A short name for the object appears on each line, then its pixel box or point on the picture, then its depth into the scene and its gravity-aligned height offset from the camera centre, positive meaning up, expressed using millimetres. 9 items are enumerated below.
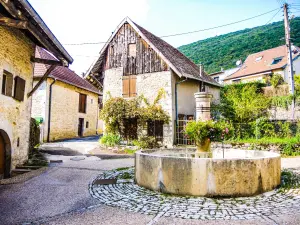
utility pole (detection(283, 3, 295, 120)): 15828 +6268
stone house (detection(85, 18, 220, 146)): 15062 +4199
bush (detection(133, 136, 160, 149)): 13922 -518
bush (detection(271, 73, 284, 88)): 21734 +5110
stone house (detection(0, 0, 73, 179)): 6042 +1923
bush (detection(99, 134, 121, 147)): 14328 -409
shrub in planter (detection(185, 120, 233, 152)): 6629 +44
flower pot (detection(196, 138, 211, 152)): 6770 -330
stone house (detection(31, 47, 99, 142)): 17203 +2369
